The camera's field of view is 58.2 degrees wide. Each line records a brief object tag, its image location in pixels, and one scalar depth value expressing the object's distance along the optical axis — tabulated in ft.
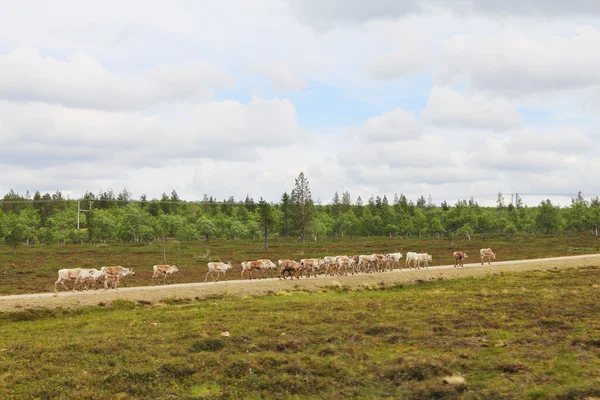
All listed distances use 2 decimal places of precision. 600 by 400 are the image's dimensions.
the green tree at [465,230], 437.05
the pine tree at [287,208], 423.23
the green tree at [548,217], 441.68
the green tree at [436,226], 455.63
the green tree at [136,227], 420.64
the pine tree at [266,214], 350.64
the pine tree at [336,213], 624.51
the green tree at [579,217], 431.02
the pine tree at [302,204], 423.64
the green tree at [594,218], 407.44
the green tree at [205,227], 436.35
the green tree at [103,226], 437.99
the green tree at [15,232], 322.14
